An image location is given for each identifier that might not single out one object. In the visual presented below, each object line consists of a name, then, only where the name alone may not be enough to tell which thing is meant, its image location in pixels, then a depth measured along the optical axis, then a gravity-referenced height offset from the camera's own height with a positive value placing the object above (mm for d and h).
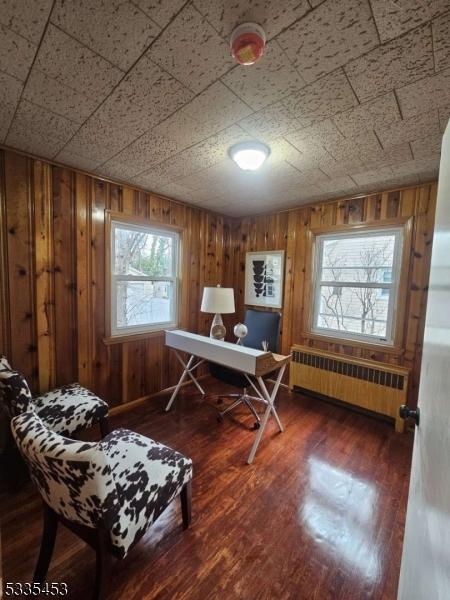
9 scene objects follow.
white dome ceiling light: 1747 +899
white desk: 1904 -639
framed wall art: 3307 +35
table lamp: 2484 -254
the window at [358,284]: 2557 +5
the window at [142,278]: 2635 -17
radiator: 2418 -1011
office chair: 2410 -651
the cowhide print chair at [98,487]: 844 -940
